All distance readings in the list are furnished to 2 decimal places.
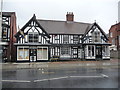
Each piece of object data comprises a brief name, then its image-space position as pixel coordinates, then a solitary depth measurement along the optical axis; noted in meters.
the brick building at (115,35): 33.22
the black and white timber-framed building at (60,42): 20.92
